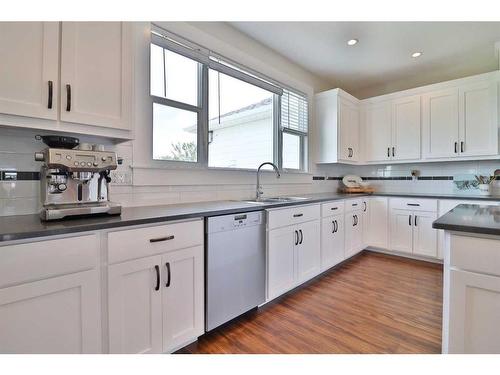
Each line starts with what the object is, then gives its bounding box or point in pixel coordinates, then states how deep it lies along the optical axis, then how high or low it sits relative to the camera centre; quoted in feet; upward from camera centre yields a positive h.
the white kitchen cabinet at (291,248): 7.05 -1.87
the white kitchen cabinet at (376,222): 11.93 -1.70
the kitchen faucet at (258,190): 8.66 -0.16
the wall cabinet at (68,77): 3.97 +1.87
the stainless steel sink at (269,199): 8.92 -0.48
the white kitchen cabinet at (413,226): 10.72 -1.74
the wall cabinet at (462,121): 10.19 +2.77
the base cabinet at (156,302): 4.20 -2.11
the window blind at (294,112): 10.96 +3.30
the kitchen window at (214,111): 7.08 +2.54
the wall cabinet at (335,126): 11.95 +2.89
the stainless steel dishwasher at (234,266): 5.55 -1.88
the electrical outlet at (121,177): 5.97 +0.18
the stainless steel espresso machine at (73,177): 4.18 +0.13
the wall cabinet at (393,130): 11.98 +2.80
